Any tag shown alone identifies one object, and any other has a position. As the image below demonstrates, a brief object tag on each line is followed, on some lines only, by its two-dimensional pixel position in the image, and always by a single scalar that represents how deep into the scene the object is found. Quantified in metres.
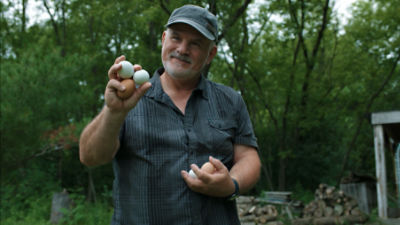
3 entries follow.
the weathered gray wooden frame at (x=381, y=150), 7.94
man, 1.45
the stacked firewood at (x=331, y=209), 7.44
